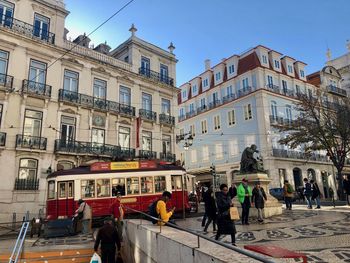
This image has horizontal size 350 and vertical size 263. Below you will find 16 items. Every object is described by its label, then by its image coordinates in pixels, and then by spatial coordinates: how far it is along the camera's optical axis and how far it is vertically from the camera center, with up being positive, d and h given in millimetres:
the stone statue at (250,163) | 14406 +1388
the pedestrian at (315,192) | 16641 -127
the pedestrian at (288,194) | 15800 -189
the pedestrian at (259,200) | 11547 -332
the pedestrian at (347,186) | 15226 +145
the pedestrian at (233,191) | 14716 +48
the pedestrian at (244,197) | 10977 -193
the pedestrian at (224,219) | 6695 -605
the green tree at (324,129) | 23141 +4758
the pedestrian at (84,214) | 11992 -717
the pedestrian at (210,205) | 9469 -388
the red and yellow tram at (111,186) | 15070 +505
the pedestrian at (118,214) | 10414 -668
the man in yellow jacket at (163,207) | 7180 -312
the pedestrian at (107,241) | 7469 -1132
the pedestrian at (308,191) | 16722 -61
